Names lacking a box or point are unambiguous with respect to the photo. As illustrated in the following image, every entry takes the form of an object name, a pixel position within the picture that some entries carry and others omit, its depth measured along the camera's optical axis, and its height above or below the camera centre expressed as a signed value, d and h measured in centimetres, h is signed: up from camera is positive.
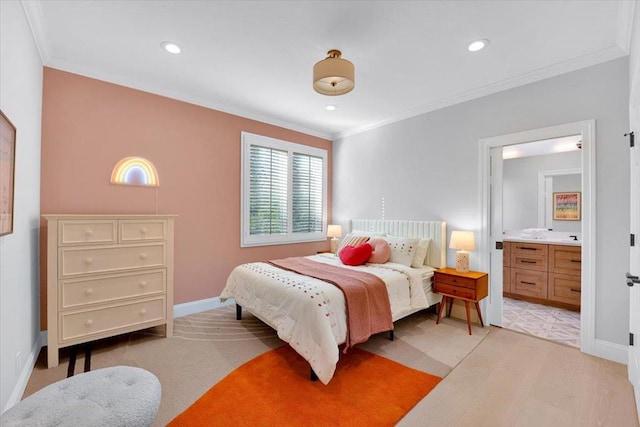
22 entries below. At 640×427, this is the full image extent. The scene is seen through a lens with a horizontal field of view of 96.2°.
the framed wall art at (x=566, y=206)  441 +13
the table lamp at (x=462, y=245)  331 -37
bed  220 -77
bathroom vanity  385 -82
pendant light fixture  222 +113
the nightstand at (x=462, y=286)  308 -81
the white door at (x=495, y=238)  337 -29
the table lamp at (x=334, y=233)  485 -35
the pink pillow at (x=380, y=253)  356 -50
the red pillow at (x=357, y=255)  350 -52
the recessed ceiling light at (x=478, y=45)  243 +146
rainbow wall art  312 +43
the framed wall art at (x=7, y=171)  164 +24
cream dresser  241 -60
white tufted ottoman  119 -86
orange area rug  182 -131
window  421 +33
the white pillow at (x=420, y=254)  361 -52
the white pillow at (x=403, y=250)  355 -46
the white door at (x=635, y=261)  186 -33
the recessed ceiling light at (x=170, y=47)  252 +147
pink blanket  245 -79
